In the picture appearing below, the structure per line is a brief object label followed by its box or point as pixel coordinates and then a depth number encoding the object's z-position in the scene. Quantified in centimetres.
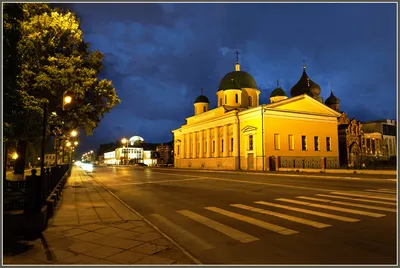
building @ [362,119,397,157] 7925
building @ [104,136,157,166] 12954
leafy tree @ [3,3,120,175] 1466
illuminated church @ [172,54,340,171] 4903
